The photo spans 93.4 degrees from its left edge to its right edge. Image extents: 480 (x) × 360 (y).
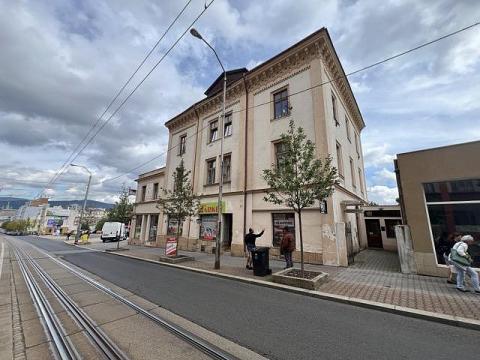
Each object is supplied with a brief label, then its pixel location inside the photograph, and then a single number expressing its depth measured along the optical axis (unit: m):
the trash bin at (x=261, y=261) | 9.06
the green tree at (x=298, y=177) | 8.38
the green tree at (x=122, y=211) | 22.50
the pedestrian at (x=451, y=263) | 7.71
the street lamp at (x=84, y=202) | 31.25
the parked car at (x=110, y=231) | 35.19
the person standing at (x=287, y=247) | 9.73
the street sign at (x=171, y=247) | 13.60
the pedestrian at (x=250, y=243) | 10.51
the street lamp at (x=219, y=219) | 10.64
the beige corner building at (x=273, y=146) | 12.38
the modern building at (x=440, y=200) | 8.51
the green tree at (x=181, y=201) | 14.49
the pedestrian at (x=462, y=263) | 6.67
